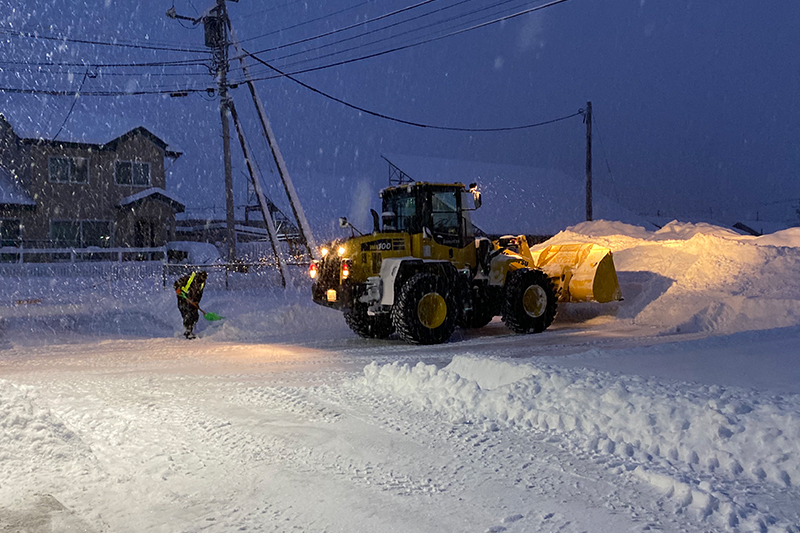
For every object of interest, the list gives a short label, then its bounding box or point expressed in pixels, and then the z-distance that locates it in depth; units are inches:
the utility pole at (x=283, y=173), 802.8
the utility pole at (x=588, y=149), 1157.4
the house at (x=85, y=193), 1164.5
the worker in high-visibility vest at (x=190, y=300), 534.3
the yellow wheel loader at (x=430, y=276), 471.5
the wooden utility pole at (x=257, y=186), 839.1
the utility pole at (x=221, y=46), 856.3
